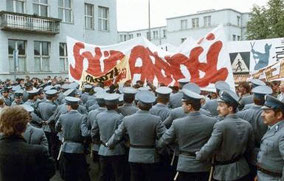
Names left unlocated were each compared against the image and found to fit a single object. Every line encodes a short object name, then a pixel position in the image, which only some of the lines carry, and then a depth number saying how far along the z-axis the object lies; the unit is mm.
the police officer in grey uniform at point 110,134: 6172
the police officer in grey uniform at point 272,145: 3939
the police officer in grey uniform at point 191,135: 5039
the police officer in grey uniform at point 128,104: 6664
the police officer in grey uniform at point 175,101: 7871
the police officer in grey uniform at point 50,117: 8438
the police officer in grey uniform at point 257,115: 5379
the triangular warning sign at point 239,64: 13836
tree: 25297
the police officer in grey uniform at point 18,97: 8962
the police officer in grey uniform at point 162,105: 6574
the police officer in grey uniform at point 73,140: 6699
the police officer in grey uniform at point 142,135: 5656
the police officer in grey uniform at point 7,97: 9688
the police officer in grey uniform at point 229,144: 4629
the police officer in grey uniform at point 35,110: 7984
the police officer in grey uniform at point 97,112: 6927
